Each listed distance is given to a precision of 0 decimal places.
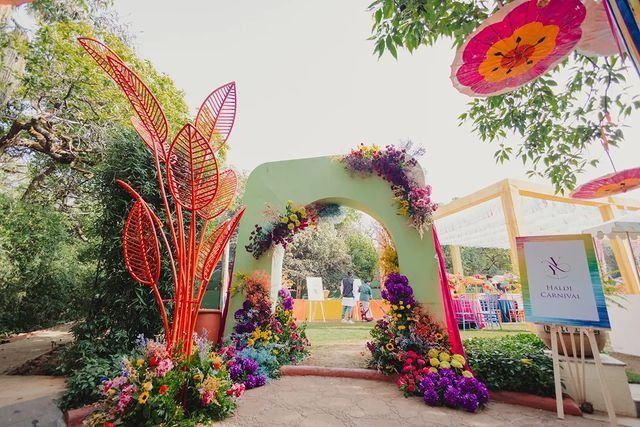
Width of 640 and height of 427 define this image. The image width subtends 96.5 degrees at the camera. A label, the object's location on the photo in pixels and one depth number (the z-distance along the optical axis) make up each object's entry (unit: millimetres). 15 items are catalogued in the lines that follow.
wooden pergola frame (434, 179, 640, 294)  6680
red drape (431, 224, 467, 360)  3963
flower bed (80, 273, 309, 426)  2484
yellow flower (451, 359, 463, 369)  3609
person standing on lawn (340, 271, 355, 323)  9969
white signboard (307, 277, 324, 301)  10594
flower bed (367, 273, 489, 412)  3291
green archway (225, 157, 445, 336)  4551
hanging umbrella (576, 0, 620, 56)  1898
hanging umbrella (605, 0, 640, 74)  1085
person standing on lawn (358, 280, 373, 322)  10164
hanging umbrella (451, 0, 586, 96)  1915
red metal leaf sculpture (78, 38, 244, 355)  2926
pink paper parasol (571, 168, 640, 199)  4562
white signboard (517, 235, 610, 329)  2911
